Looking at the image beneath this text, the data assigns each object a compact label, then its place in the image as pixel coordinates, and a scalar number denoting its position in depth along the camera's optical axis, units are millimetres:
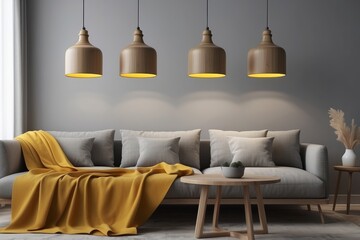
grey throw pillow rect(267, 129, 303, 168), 5520
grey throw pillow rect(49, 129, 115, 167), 5641
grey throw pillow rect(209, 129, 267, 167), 5598
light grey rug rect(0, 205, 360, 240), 4215
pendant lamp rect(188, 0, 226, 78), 4363
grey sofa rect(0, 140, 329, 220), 4703
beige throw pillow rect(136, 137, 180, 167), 5387
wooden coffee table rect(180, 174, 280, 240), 3883
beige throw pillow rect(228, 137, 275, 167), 5375
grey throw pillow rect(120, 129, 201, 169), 5586
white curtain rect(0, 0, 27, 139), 5613
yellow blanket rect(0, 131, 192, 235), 4441
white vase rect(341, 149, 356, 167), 5559
